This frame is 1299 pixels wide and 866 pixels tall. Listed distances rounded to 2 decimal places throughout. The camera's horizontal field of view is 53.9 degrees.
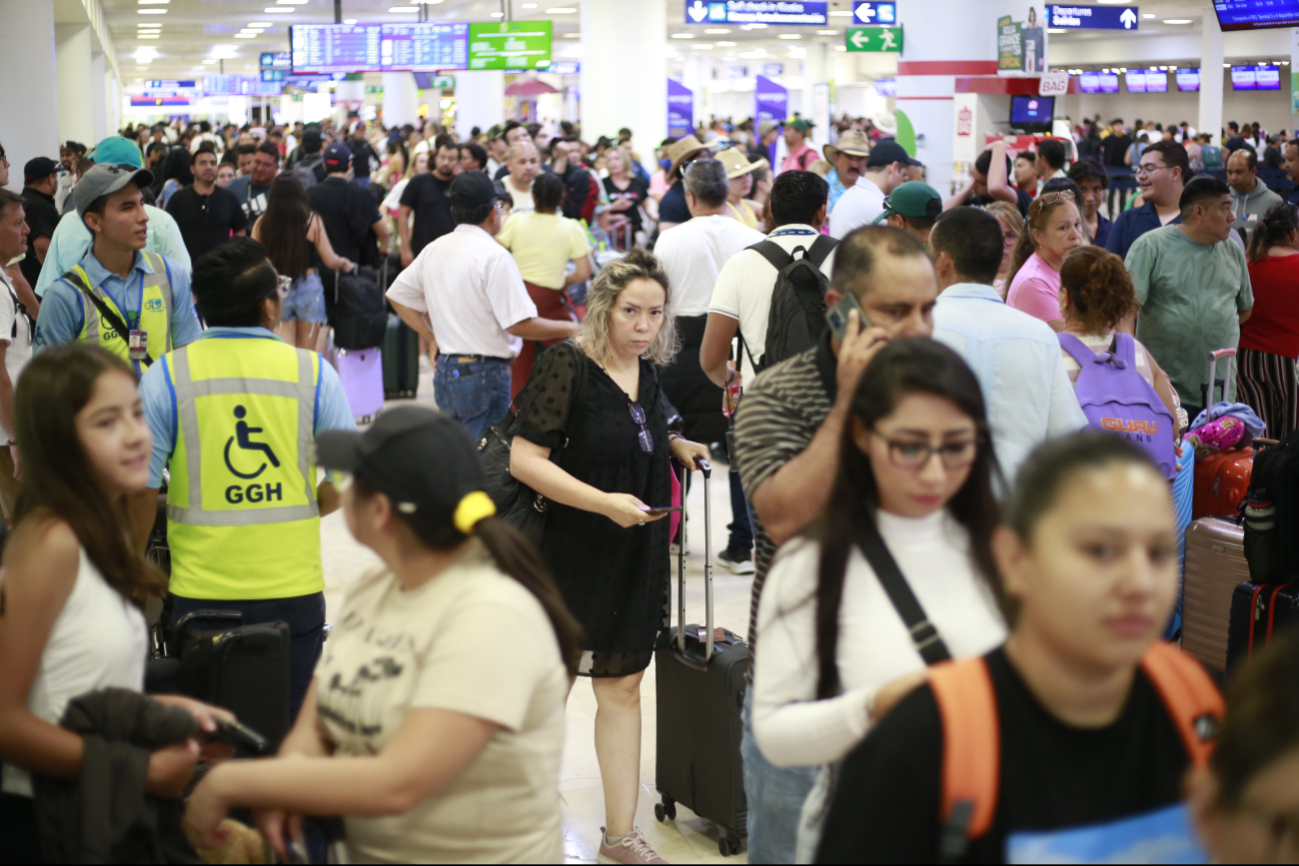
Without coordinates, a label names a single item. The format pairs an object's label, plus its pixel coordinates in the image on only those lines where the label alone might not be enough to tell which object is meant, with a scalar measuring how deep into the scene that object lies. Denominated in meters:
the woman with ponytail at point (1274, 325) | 6.02
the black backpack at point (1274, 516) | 3.79
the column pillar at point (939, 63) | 12.80
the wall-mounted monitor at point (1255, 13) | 10.76
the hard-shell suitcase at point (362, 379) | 8.46
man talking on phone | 2.12
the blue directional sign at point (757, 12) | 18.38
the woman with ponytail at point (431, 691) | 1.68
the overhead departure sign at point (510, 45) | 18.88
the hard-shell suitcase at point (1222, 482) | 4.84
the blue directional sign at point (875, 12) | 16.14
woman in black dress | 3.34
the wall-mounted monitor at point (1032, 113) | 12.64
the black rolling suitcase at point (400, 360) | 9.65
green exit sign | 13.32
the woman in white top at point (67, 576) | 2.05
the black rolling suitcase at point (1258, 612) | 3.89
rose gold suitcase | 4.39
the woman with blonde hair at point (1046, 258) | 4.96
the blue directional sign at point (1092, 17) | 18.70
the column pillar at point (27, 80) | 10.78
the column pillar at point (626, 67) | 16.80
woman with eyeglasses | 1.71
